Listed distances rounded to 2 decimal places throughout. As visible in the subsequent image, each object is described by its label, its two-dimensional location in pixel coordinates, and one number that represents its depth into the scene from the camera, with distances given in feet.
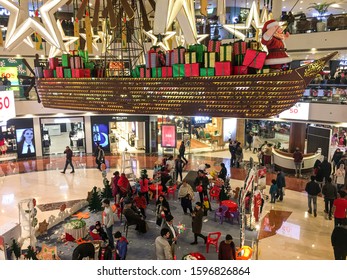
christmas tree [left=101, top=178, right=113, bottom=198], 38.09
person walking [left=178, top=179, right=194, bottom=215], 33.09
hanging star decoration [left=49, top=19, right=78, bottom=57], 29.40
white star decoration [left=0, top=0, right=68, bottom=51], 11.09
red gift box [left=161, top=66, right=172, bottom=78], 14.01
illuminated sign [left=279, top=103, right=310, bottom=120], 47.26
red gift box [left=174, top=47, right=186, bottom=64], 13.81
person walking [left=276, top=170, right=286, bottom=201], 39.28
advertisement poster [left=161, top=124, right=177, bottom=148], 53.16
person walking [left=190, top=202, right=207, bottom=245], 27.54
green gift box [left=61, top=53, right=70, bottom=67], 17.21
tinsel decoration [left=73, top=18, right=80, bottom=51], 27.22
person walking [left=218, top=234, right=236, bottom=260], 21.06
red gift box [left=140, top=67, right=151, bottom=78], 14.26
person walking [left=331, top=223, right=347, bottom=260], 24.18
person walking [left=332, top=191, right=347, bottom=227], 28.78
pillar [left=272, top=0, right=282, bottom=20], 45.31
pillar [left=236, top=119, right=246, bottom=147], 71.82
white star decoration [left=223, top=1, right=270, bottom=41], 28.07
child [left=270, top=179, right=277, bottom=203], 38.71
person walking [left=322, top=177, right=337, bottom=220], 33.88
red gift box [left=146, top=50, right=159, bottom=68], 14.40
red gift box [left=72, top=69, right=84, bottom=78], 16.43
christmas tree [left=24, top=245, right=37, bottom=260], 23.25
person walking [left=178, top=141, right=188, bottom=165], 54.03
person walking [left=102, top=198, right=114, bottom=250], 26.68
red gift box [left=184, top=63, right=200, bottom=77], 13.10
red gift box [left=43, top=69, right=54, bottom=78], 17.30
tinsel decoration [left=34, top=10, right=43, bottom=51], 33.63
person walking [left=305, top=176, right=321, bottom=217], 34.78
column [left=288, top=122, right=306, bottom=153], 57.06
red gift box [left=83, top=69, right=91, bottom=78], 16.46
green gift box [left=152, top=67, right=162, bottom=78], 14.16
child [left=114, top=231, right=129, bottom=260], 23.34
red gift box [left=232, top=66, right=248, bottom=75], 12.52
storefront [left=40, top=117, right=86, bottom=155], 66.13
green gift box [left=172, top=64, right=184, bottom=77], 13.47
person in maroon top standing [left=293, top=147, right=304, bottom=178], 49.54
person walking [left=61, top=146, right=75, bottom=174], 52.32
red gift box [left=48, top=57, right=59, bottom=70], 17.66
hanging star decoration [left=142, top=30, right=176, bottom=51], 28.66
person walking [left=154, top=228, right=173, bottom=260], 21.15
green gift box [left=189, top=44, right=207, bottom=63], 13.36
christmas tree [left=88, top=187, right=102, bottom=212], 35.00
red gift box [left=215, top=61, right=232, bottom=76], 12.58
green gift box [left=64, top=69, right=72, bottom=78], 16.85
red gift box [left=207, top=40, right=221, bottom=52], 13.83
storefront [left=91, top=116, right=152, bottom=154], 68.13
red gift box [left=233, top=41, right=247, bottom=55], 13.44
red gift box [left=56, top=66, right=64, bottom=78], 16.88
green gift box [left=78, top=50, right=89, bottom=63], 17.66
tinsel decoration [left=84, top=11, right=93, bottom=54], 23.23
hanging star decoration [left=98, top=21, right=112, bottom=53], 19.24
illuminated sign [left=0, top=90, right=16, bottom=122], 38.33
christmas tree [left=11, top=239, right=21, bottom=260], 23.73
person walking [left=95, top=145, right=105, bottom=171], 54.24
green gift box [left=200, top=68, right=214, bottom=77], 12.87
